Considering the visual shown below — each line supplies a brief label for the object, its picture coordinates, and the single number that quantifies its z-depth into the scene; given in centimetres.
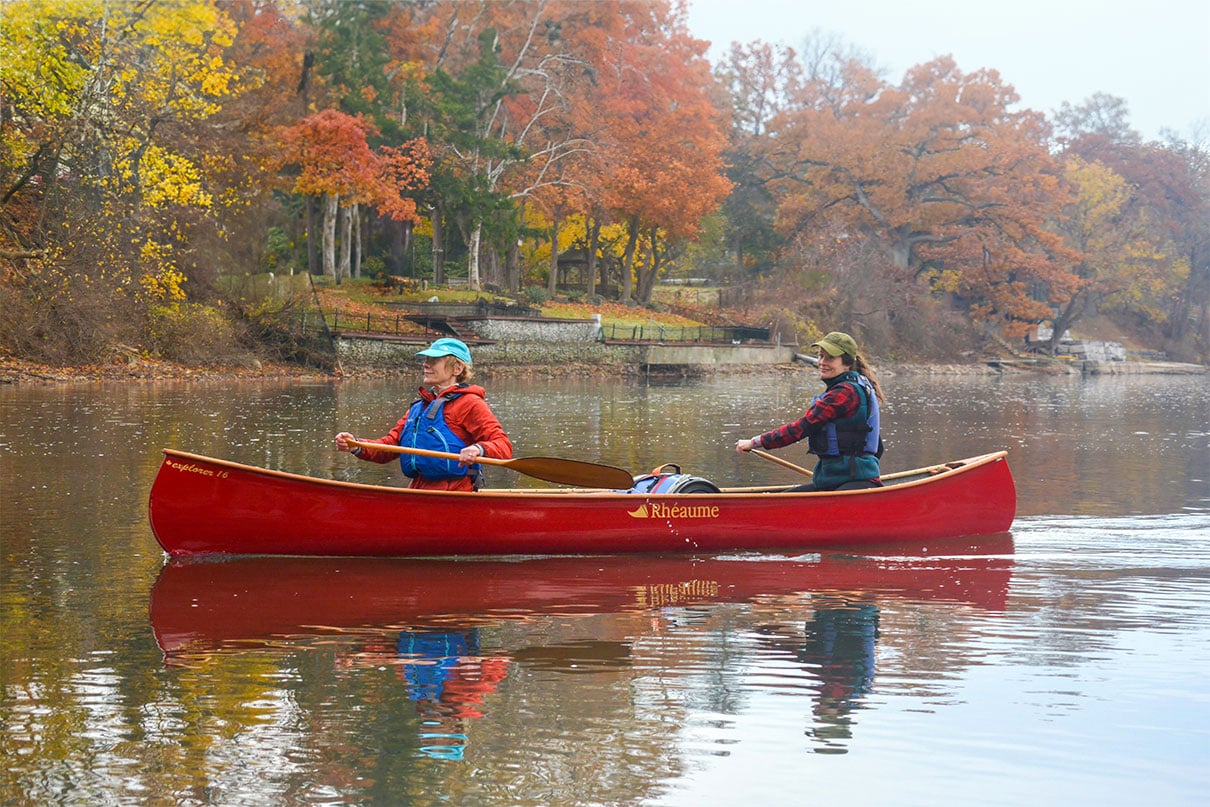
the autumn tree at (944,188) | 5519
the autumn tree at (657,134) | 4538
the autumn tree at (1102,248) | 6078
